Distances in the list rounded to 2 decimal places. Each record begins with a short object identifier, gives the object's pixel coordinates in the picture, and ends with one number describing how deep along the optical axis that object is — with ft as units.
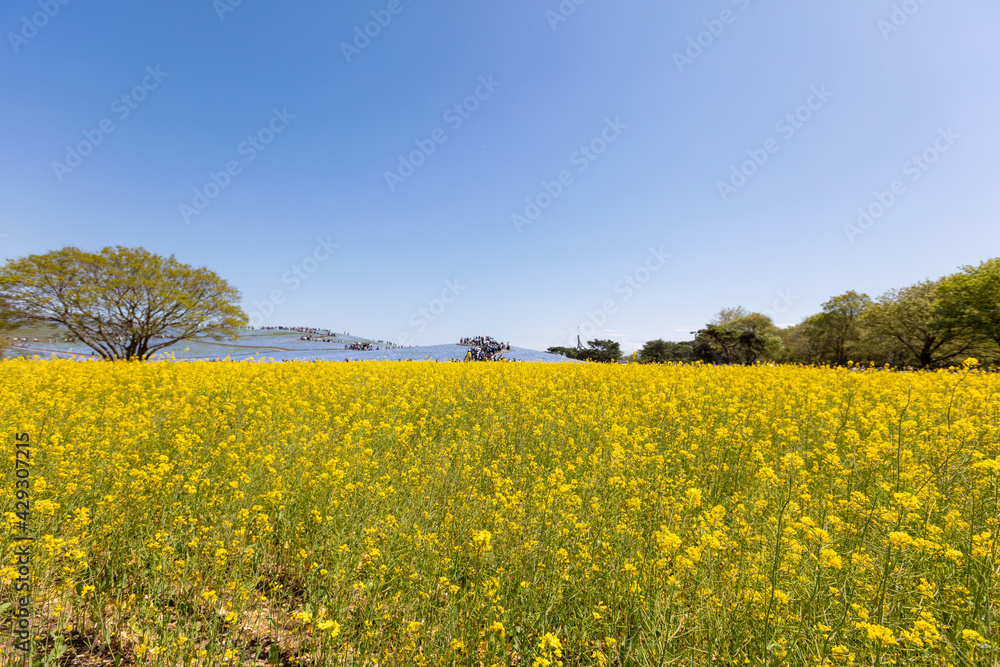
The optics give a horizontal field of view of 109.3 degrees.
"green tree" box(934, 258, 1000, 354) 81.20
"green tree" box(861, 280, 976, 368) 96.40
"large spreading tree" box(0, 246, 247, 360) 73.05
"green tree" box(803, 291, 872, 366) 131.23
